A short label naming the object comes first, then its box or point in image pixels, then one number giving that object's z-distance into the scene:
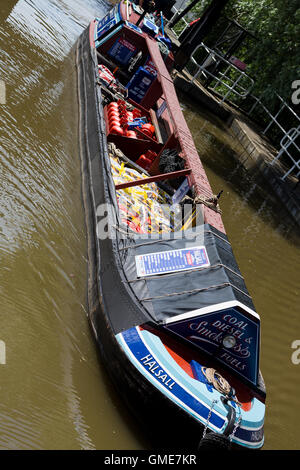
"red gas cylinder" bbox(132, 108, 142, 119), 12.48
